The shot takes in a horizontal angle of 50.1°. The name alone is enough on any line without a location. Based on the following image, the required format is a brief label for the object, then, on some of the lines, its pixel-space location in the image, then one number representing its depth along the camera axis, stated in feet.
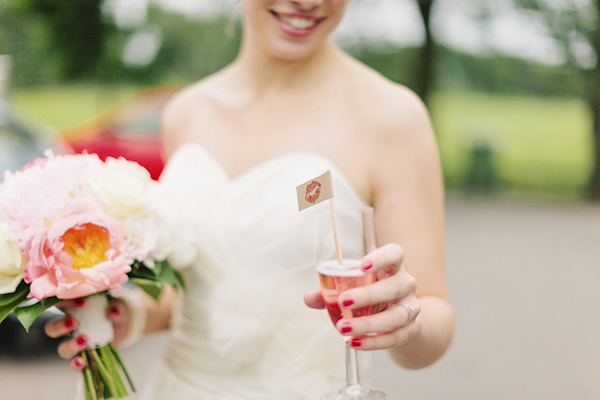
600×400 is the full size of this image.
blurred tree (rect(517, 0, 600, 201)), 45.03
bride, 6.18
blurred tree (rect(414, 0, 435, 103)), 45.73
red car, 26.58
